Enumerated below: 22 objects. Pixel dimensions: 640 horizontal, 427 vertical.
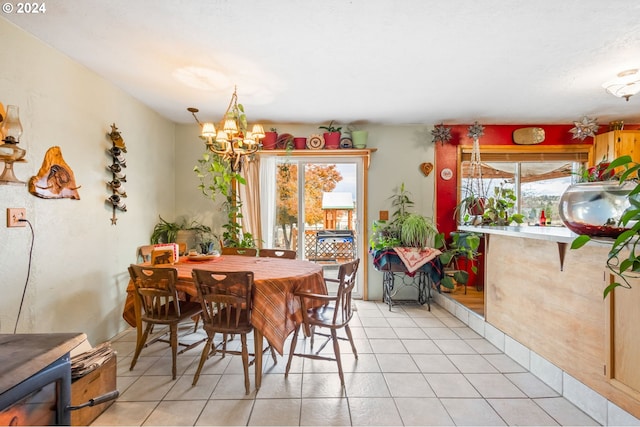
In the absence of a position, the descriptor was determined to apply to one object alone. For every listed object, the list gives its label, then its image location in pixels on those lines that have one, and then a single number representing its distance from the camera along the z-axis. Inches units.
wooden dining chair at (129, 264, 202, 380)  80.3
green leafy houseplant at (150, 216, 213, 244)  140.0
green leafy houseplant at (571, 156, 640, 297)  41.1
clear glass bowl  58.6
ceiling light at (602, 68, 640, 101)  99.0
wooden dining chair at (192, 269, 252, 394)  75.6
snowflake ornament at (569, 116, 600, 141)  144.7
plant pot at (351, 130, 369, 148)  151.4
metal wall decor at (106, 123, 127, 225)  109.5
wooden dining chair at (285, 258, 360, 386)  80.6
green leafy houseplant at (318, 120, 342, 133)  153.3
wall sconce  60.9
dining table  77.3
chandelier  92.3
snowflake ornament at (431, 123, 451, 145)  154.3
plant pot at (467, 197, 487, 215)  149.9
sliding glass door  160.6
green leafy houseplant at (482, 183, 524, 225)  140.2
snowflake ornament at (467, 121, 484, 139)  152.4
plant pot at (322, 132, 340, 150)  152.2
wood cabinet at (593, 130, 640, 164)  146.1
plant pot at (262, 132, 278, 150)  155.3
